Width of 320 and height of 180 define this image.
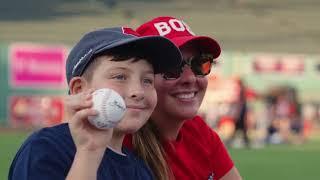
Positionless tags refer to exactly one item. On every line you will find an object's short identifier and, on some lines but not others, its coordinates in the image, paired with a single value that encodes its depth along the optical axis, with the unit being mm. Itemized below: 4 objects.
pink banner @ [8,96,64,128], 21984
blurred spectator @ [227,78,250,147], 18925
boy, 1793
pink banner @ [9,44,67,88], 22578
